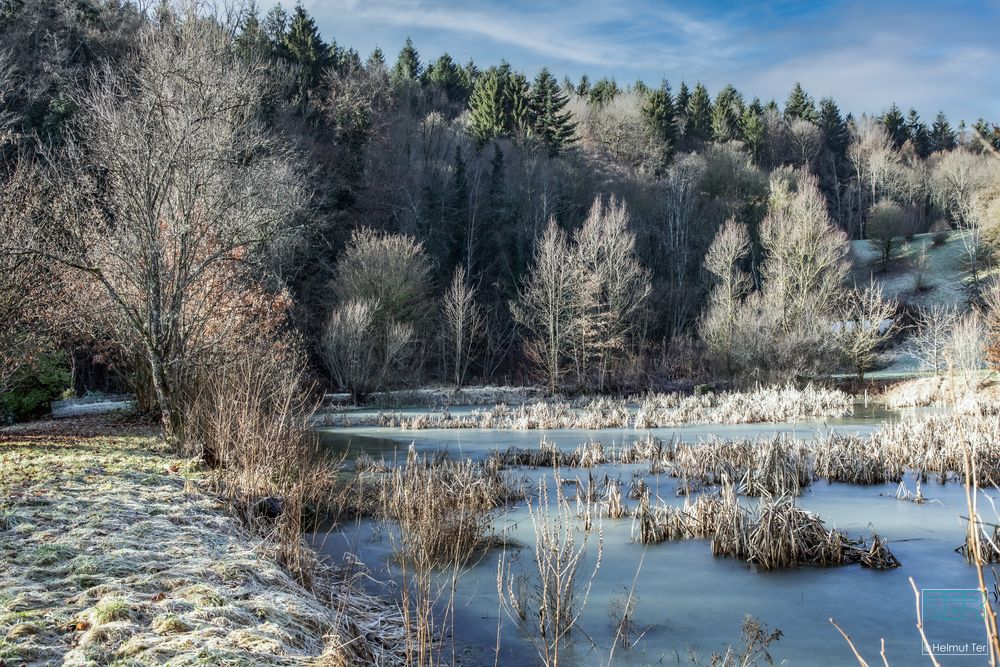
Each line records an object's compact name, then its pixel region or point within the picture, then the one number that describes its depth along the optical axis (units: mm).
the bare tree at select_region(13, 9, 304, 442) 10508
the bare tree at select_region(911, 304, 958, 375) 24500
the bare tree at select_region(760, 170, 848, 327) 30891
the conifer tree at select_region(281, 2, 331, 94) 38219
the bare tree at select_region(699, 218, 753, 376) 29109
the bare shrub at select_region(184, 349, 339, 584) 7293
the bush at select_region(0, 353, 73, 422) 14227
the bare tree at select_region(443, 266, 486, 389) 30028
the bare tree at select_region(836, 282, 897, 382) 26938
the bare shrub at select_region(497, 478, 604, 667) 5152
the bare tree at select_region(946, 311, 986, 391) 20375
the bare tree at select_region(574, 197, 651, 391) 29734
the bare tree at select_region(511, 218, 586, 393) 29156
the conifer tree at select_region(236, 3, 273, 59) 31442
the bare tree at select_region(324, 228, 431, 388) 26047
